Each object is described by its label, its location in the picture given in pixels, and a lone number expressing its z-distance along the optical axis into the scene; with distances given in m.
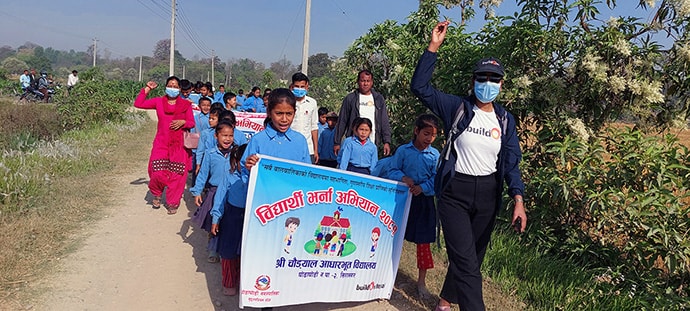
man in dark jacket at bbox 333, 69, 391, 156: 5.68
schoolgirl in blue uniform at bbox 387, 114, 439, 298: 3.95
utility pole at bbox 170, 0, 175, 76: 28.15
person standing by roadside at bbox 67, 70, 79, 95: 20.64
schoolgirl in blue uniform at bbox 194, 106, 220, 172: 5.95
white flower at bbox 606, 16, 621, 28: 4.88
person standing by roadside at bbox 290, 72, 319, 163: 5.47
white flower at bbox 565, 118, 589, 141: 4.79
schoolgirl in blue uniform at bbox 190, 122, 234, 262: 4.82
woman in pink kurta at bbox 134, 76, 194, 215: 6.13
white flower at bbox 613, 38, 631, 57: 4.62
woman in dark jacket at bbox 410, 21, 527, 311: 3.10
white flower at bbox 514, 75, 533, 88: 5.13
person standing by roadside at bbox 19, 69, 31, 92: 24.56
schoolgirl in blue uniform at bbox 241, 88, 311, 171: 3.42
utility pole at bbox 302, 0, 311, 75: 16.62
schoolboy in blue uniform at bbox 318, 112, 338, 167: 7.01
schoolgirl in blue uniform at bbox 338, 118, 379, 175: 5.13
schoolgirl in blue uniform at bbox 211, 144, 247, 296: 3.67
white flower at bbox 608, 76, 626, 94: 4.60
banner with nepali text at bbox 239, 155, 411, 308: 3.11
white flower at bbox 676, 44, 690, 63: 4.37
